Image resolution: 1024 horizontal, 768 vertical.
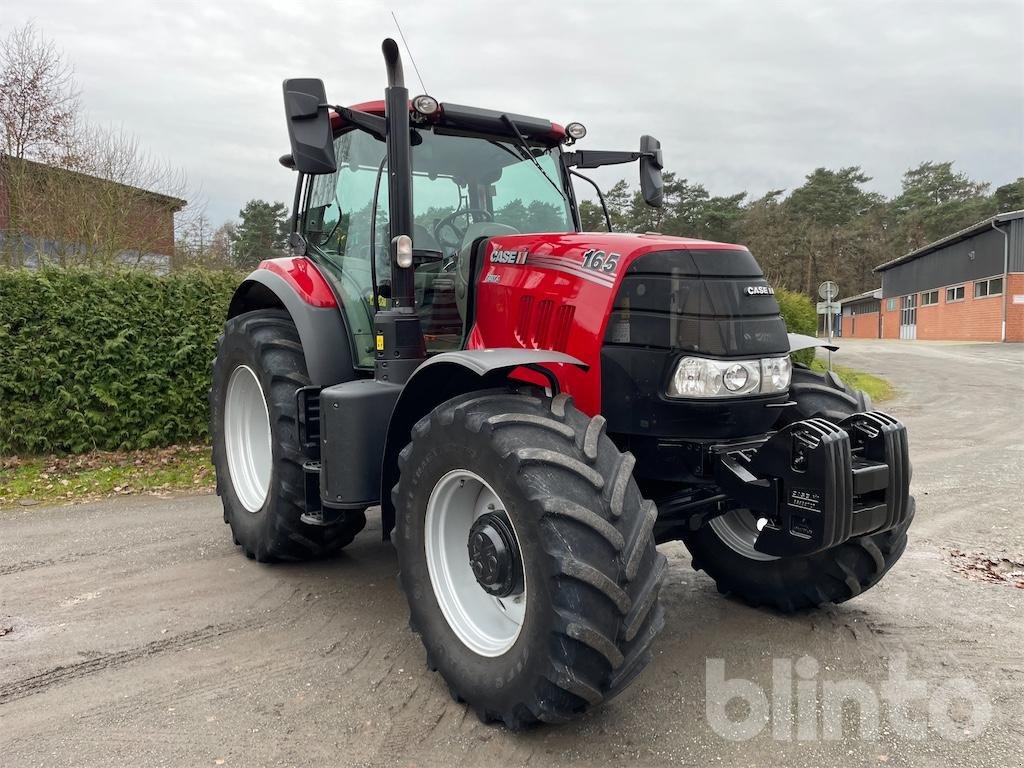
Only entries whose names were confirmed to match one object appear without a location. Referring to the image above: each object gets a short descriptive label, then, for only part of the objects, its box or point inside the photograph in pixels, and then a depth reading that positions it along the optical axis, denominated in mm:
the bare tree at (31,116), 12562
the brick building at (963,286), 34031
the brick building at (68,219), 11422
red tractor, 2504
